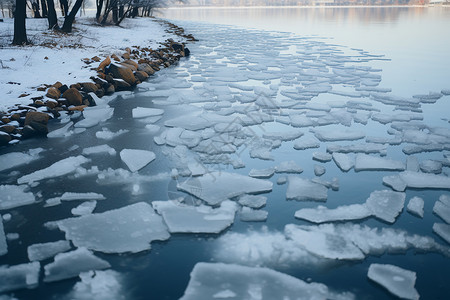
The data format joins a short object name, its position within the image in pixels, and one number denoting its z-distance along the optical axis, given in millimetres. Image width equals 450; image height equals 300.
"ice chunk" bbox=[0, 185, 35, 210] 2654
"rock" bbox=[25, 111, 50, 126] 4098
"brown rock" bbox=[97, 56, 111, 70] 6705
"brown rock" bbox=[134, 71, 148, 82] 6879
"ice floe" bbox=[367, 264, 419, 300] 1802
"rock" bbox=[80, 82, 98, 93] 5582
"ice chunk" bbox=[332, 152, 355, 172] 3179
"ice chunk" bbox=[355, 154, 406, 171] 3157
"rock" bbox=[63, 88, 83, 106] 5094
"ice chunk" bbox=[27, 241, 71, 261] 2096
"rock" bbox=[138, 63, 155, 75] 7406
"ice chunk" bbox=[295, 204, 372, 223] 2414
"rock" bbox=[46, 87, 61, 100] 4996
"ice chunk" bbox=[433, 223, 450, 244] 2238
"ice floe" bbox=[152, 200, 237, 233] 2334
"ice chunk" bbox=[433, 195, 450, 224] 2458
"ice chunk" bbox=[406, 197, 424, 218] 2492
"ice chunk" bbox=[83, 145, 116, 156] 3545
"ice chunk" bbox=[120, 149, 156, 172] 3240
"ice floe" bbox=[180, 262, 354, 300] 1786
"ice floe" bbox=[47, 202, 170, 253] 2182
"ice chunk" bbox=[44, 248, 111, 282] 1940
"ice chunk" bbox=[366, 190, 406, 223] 2449
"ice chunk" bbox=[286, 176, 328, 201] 2703
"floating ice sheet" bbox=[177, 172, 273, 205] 2701
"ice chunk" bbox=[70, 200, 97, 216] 2520
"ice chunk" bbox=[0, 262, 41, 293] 1883
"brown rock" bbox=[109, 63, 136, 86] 6457
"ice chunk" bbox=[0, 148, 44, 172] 3316
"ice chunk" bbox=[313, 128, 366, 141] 3850
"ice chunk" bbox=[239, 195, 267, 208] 2605
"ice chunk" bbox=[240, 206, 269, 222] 2436
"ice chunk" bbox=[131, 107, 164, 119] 4738
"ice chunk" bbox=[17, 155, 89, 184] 3027
